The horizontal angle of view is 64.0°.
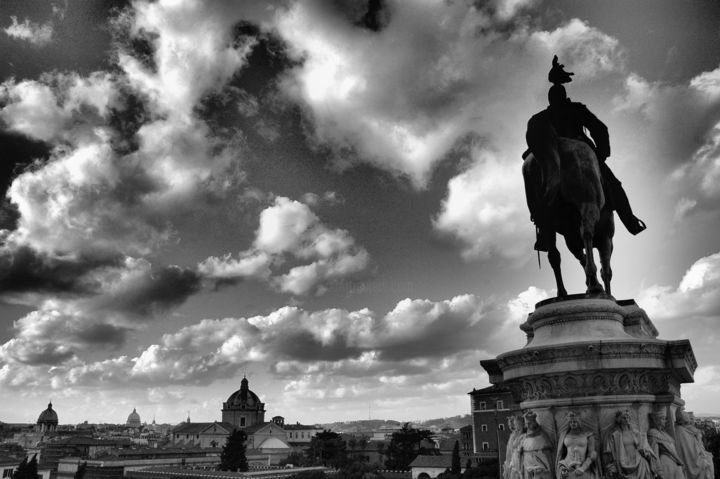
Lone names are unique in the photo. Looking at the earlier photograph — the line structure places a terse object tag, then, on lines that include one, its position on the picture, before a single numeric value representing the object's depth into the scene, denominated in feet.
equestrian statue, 22.04
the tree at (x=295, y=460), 286.66
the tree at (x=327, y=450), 279.08
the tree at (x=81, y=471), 222.50
